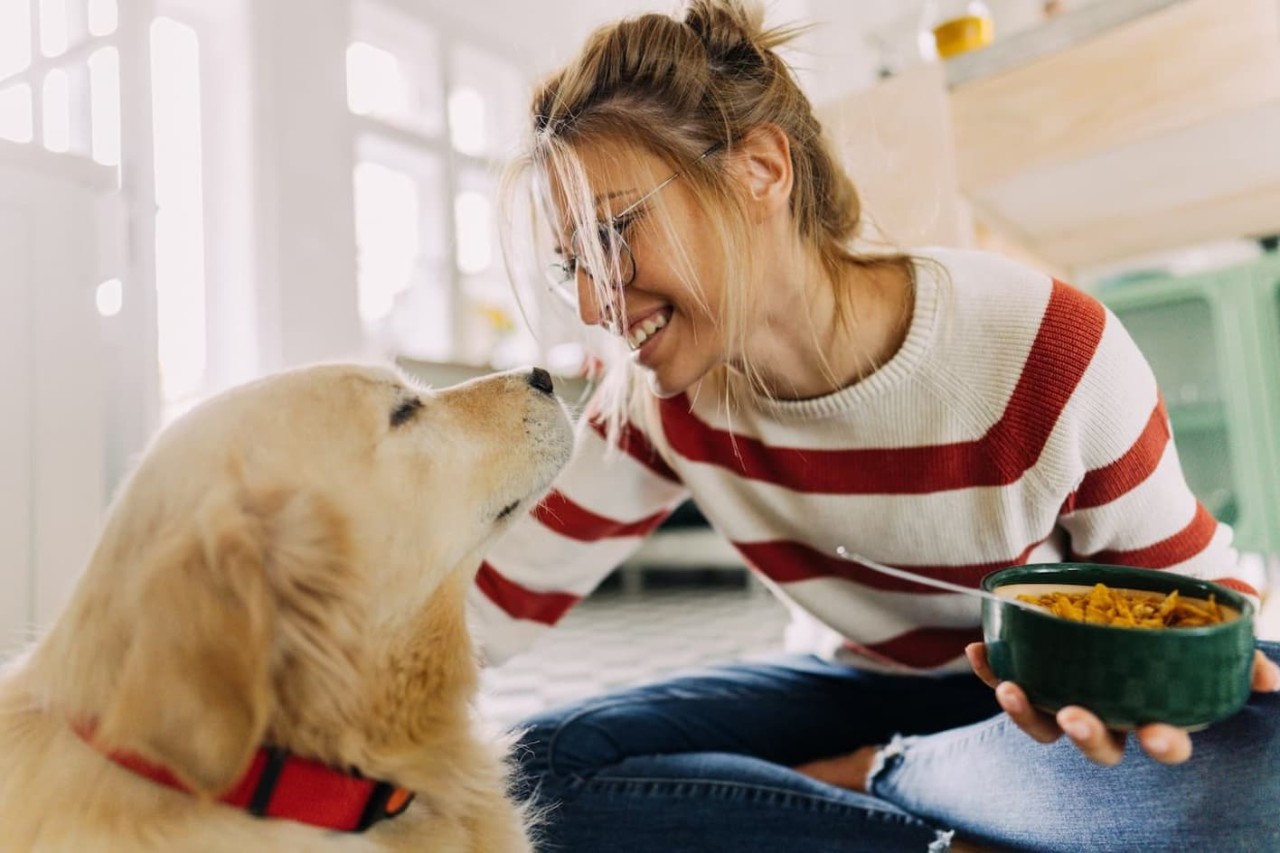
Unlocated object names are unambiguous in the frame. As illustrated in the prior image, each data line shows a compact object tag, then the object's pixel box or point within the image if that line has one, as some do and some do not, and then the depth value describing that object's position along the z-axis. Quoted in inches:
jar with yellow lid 71.8
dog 20.1
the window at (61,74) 78.1
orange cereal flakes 22.9
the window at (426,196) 148.5
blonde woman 35.0
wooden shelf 54.1
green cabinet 87.5
